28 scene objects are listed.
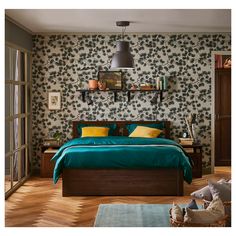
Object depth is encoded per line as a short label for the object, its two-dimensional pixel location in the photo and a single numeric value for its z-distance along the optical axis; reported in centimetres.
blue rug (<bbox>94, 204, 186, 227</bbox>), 307
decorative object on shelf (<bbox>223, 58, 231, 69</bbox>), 560
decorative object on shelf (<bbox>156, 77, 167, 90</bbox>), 511
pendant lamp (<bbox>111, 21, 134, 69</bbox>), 415
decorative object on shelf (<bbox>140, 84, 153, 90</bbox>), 511
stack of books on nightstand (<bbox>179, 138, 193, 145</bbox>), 497
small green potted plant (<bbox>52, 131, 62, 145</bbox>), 505
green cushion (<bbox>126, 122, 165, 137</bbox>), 510
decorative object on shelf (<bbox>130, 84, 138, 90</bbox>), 515
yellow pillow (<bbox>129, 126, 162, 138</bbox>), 490
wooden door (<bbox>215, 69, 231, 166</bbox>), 562
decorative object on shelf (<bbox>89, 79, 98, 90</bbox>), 511
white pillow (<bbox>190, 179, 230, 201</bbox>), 302
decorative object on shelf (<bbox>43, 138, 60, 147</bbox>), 503
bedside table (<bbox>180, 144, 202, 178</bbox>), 493
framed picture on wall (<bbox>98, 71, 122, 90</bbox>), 521
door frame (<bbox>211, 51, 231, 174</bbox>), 518
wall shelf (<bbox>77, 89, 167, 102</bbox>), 516
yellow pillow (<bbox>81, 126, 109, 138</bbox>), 499
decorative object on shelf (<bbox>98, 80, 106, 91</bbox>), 511
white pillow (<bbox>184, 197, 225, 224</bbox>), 240
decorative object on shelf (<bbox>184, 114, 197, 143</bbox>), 509
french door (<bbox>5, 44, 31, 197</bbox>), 413
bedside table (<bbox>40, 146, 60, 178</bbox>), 490
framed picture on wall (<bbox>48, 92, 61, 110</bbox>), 521
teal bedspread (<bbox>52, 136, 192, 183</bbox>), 392
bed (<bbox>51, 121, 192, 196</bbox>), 393
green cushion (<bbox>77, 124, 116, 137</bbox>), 513
